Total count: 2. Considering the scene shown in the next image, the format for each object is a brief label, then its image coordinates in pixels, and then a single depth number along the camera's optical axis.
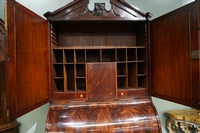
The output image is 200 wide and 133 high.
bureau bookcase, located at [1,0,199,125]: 0.95
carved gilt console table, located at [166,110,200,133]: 1.60
